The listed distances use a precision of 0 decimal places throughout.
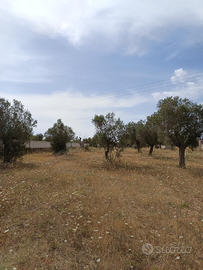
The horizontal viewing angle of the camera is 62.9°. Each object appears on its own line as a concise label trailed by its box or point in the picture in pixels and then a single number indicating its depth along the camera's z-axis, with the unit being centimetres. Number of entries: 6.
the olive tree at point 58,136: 3522
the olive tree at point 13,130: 1722
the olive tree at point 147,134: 3206
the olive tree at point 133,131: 4203
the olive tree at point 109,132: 1866
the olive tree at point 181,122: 1627
